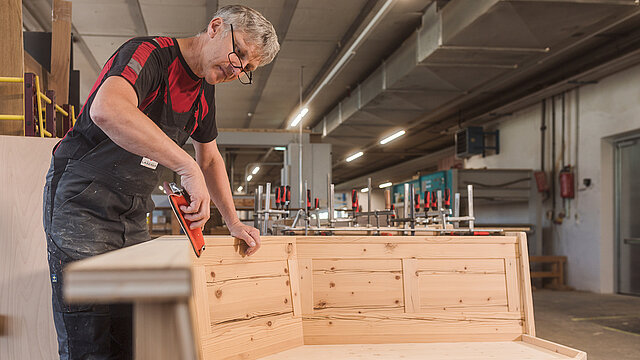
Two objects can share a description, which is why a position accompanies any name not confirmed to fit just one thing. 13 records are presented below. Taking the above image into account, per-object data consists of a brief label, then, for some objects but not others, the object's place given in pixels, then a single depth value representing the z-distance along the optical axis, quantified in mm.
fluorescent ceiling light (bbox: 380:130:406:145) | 10895
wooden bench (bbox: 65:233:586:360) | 1917
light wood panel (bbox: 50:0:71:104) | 3910
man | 1219
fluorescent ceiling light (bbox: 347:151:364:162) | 14012
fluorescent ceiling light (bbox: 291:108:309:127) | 7644
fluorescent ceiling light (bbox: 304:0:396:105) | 5238
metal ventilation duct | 4793
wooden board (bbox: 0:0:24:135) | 2467
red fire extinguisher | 8352
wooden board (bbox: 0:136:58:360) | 1991
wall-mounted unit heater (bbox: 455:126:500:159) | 10547
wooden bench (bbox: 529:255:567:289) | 8477
